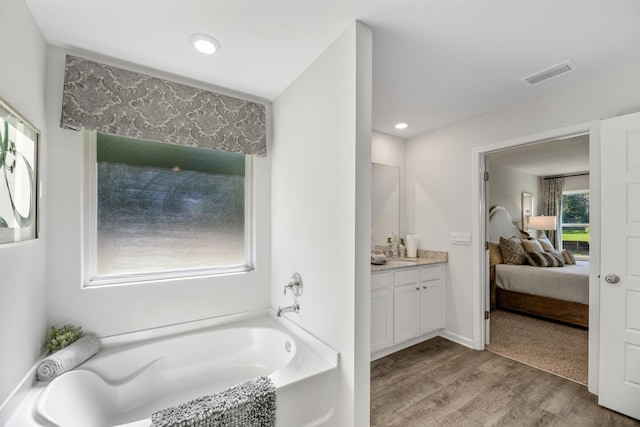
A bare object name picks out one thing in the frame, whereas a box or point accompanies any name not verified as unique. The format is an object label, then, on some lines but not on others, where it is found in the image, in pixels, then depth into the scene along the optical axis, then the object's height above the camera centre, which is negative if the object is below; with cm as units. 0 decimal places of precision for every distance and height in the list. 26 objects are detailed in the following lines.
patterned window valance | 176 +75
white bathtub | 141 -99
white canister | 333 -40
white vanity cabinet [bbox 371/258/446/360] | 256 -91
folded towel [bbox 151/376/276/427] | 118 -87
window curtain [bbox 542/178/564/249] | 604 +16
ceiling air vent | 196 +105
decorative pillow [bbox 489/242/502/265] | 428 -65
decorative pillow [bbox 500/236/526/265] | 427 -60
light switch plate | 291 -27
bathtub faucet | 200 -69
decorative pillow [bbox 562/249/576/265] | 452 -74
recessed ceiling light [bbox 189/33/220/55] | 165 +105
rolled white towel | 142 -81
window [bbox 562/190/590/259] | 584 -19
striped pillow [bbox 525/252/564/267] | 409 -69
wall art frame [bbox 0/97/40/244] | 113 +17
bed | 342 -102
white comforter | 343 -91
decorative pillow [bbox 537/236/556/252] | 487 -57
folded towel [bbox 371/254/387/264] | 278 -46
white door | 183 -37
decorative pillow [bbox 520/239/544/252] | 452 -54
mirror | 331 +14
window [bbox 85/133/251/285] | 195 +2
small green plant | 161 -74
